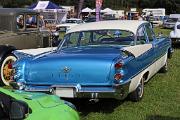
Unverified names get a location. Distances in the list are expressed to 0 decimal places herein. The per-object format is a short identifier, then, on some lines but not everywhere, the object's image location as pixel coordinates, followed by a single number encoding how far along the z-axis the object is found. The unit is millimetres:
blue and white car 6656
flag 20859
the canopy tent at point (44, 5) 40500
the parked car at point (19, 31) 10539
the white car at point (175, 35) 18328
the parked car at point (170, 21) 43969
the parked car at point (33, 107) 3646
